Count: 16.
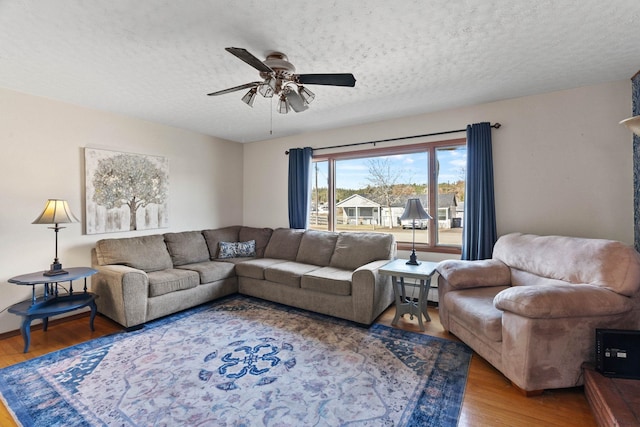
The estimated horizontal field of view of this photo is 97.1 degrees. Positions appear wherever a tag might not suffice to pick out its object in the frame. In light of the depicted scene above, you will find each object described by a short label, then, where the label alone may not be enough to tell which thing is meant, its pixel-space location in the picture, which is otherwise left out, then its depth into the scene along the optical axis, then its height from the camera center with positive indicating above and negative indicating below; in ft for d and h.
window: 12.16 +1.15
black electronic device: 5.89 -2.97
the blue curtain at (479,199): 10.75 +0.56
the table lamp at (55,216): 8.96 +0.05
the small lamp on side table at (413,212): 10.41 +0.05
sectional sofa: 9.88 -2.30
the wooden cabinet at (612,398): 4.84 -3.50
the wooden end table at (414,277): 9.55 -2.49
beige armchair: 6.15 -2.39
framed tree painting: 11.35 +1.13
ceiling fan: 6.66 +3.30
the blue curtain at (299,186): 15.19 +1.58
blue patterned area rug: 5.76 -4.02
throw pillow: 14.51 -1.77
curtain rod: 10.82 +3.45
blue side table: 8.41 -2.74
